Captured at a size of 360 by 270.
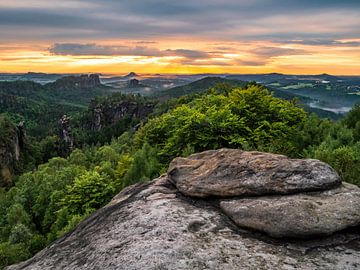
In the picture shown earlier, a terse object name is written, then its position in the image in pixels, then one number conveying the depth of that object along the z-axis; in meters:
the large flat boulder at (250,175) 11.45
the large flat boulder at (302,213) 10.09
